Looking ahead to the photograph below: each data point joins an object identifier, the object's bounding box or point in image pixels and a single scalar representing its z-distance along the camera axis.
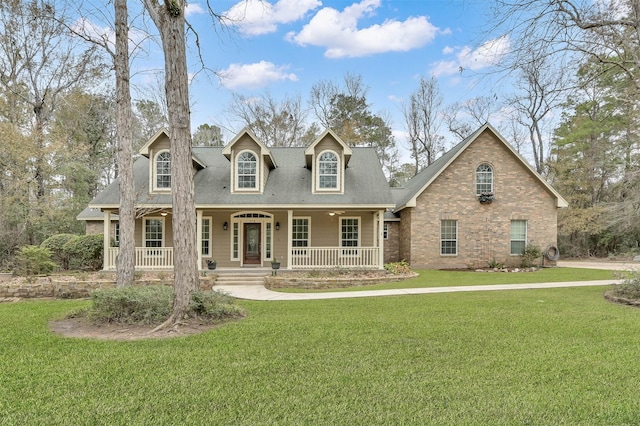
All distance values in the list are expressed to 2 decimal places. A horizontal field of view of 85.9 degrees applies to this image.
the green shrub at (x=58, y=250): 14.58
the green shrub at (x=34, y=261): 11.78
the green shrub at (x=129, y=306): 6.18
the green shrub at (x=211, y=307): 6.43
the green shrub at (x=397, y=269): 13.30
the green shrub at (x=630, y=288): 8.32
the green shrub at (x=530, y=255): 16.02
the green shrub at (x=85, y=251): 14.37
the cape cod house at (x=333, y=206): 14.11
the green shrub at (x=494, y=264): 15.94
